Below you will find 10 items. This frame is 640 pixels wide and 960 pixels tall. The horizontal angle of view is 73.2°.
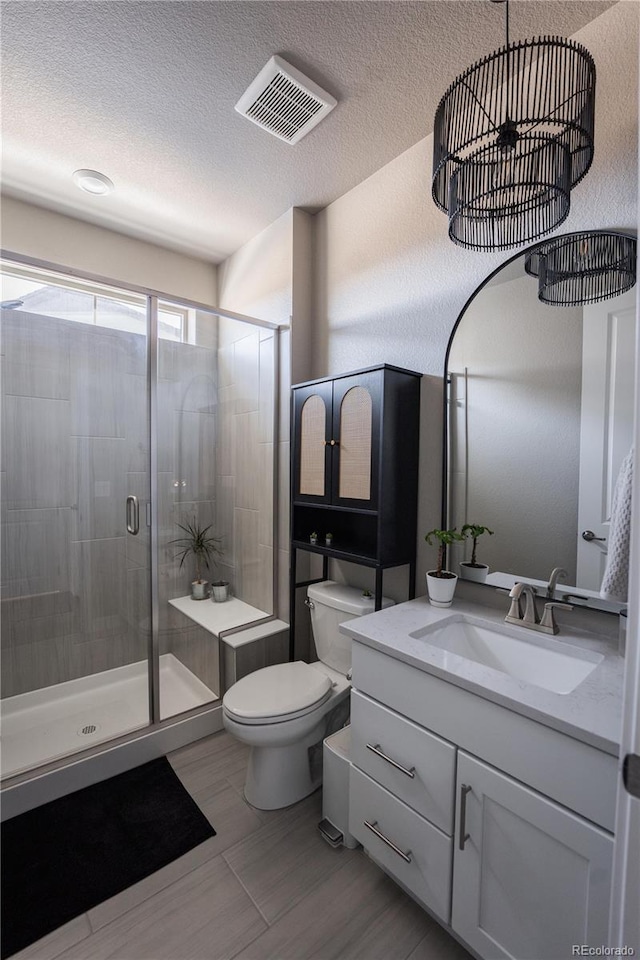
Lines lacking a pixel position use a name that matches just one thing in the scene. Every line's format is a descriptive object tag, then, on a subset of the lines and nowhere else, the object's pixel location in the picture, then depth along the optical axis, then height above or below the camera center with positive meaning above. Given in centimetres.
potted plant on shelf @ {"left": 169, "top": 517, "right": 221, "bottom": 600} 226 -47
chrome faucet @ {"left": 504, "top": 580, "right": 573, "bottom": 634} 137 -49
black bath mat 131 -136
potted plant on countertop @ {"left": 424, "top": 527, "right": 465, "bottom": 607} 160 -44
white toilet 160 -95
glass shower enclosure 191 -22
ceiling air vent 152 +135
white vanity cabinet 88 -84
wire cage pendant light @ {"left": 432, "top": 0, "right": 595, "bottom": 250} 104 +80
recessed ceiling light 205 +136
